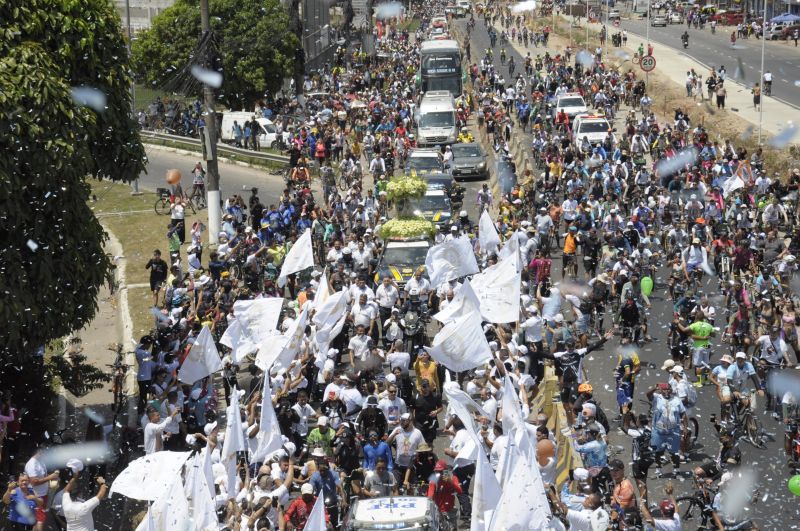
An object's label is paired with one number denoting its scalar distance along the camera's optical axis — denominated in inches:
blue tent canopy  3083.2
